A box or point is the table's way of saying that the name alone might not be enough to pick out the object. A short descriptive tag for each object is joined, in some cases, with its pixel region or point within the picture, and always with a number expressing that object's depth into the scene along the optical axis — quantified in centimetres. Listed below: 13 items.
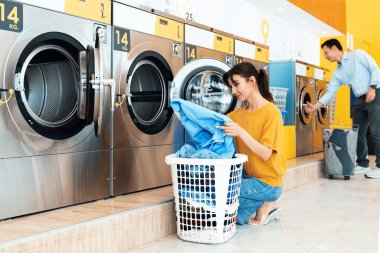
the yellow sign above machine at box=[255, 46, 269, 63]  421
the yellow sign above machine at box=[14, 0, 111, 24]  210
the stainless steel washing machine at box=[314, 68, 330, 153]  541
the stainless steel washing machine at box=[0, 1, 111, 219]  194
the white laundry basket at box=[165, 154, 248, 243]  207
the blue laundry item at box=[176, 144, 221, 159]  212
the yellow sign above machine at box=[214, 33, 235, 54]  351
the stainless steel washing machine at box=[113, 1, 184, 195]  254
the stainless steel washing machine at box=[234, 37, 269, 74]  385
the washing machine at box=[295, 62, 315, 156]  494
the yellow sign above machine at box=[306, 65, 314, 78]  522
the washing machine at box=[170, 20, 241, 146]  300
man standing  422
